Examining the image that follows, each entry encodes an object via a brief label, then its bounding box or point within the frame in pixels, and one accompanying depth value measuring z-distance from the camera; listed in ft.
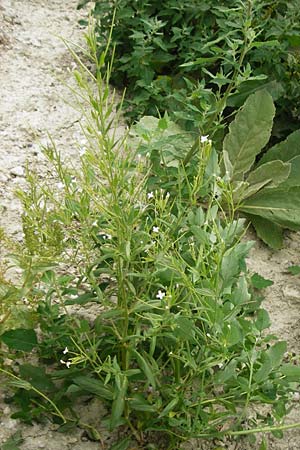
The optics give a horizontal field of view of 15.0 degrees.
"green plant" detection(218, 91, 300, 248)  5.37
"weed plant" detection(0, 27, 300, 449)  3.94
